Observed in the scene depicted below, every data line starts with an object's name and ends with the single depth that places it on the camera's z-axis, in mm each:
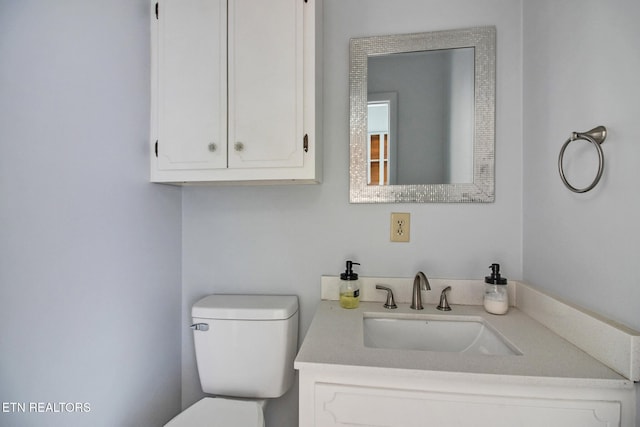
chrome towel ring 720
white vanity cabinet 648
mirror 1177
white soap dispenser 1041
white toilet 1116
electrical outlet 1227
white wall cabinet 1024
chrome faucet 1101
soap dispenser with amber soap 1120
